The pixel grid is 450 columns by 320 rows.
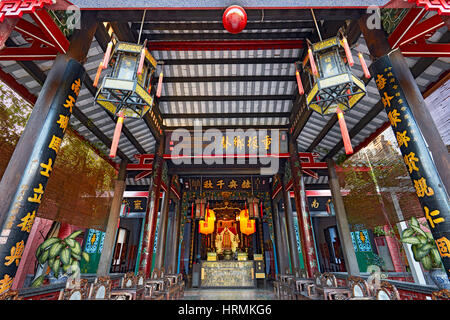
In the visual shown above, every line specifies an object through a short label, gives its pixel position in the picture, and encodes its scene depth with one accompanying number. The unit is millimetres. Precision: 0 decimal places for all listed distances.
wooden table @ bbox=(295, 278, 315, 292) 4586
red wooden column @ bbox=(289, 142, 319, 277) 5396
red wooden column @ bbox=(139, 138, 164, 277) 5488
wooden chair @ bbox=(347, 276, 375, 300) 2302
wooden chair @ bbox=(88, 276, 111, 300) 2492
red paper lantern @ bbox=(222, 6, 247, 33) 2496
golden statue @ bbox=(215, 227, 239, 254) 11250
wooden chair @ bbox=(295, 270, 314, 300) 4527
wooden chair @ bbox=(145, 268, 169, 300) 4227
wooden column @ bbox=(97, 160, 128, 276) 5910
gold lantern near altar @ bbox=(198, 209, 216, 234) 8711
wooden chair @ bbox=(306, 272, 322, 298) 4035
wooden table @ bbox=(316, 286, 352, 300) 3172
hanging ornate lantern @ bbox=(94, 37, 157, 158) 2678
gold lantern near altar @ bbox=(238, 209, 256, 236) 8875
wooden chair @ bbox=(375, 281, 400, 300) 2037
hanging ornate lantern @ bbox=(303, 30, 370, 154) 2689
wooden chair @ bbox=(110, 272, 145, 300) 3147
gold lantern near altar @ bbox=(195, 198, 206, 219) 8094
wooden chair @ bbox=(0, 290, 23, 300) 1795
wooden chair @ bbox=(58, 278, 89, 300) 2117
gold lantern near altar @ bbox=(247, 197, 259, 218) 8258
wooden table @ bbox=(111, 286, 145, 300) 3107
